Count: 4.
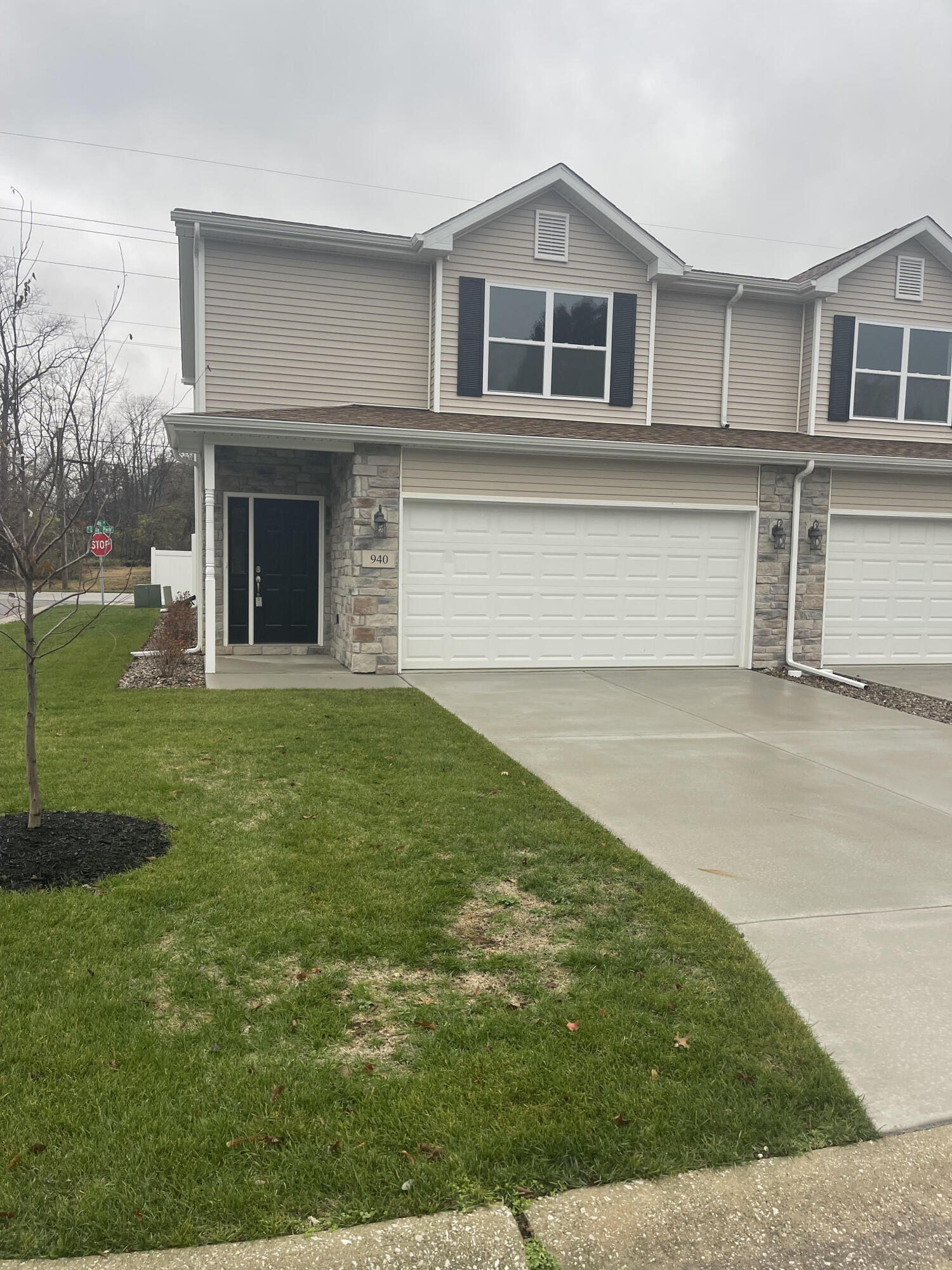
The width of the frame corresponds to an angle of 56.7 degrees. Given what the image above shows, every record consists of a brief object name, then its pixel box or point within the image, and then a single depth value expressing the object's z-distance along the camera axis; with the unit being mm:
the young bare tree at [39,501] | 4473
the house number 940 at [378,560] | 10922
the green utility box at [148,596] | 24078
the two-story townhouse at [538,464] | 11359
